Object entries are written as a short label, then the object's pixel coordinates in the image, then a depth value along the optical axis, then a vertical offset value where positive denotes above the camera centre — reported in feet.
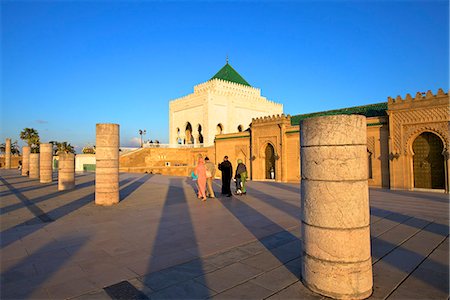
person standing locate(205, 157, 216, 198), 31.89 -2.00
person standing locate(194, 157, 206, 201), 31.19 -2.28
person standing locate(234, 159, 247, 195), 34.25 -2.87
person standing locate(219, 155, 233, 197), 33.73 -2.39
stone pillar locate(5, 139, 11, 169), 115.24 +1.65
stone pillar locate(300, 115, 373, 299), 9.48 -2.01
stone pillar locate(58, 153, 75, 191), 41.68 -2.08
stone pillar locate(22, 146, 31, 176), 75.57 -0.36
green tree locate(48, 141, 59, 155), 166.79 +7.18
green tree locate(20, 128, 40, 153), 147.95 +11.48
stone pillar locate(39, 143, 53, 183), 53.31 -0.70
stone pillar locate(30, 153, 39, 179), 63.87 -1.50
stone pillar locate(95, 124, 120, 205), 29.14 -0.81
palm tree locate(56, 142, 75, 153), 171.92 +7.00
